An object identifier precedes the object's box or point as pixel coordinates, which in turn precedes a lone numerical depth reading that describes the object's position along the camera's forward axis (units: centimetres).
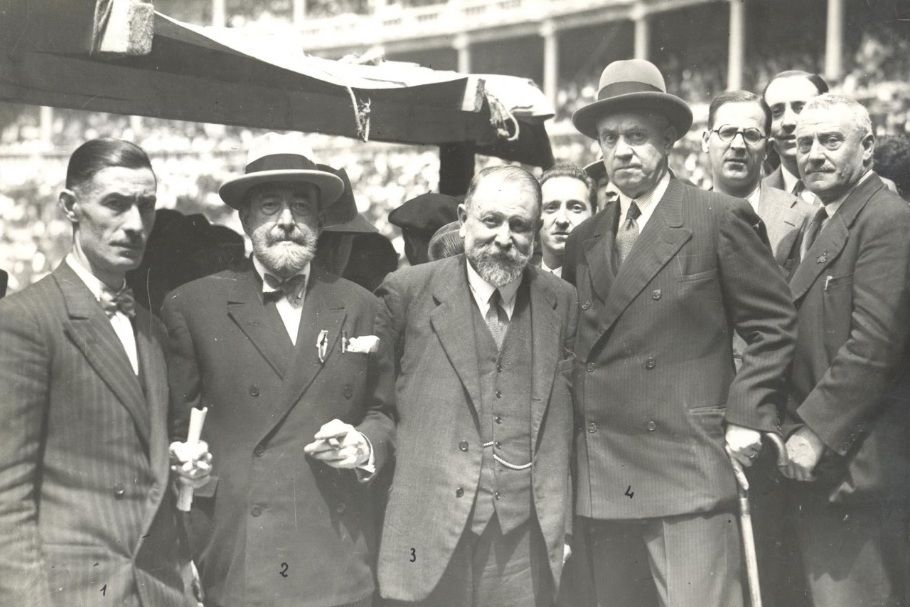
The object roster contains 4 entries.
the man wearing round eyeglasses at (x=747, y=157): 445
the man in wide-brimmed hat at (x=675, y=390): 334
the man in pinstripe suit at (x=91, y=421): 255
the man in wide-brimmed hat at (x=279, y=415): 305
